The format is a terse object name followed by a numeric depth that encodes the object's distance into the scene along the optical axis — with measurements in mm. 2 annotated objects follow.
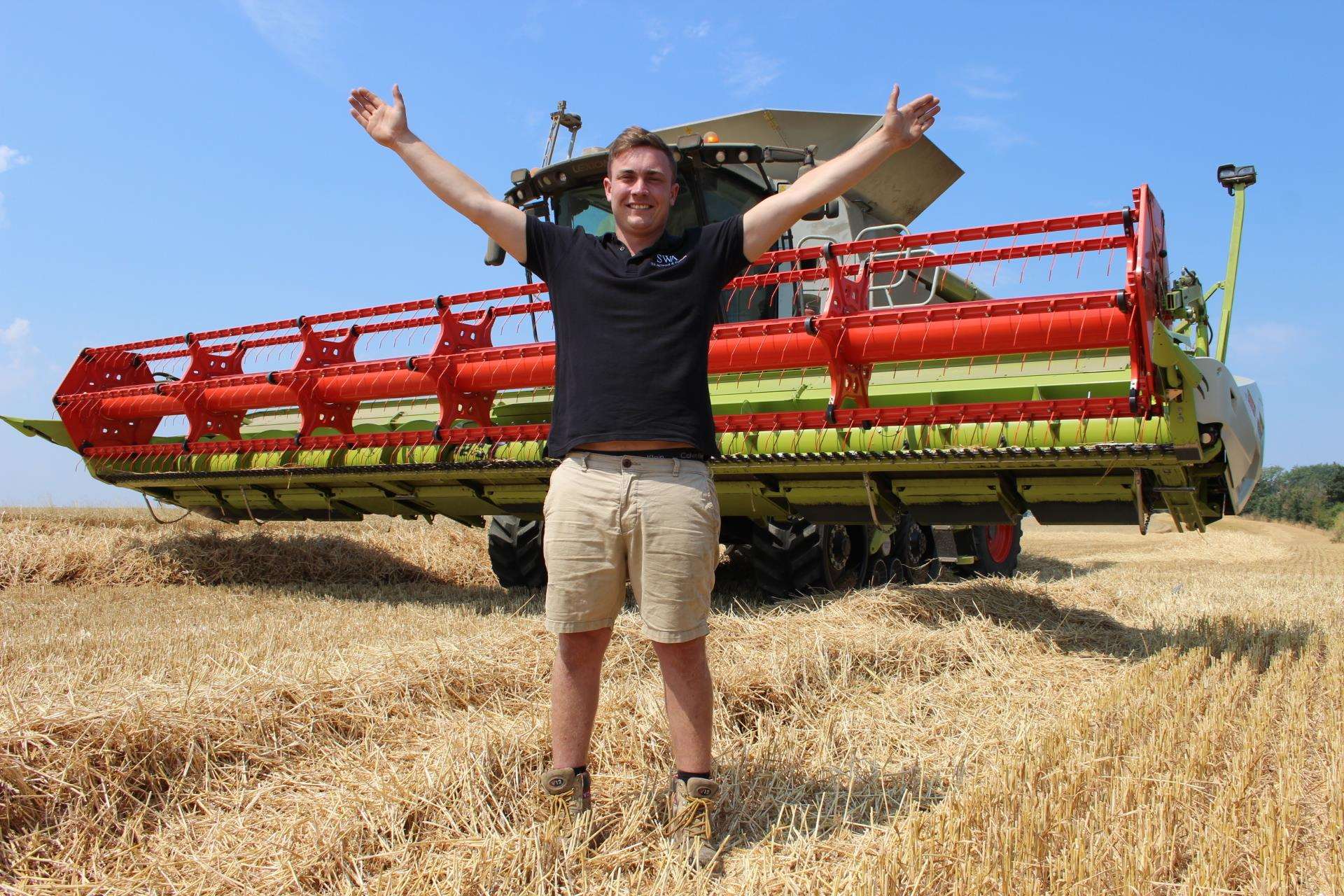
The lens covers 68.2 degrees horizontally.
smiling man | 2010
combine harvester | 4004
